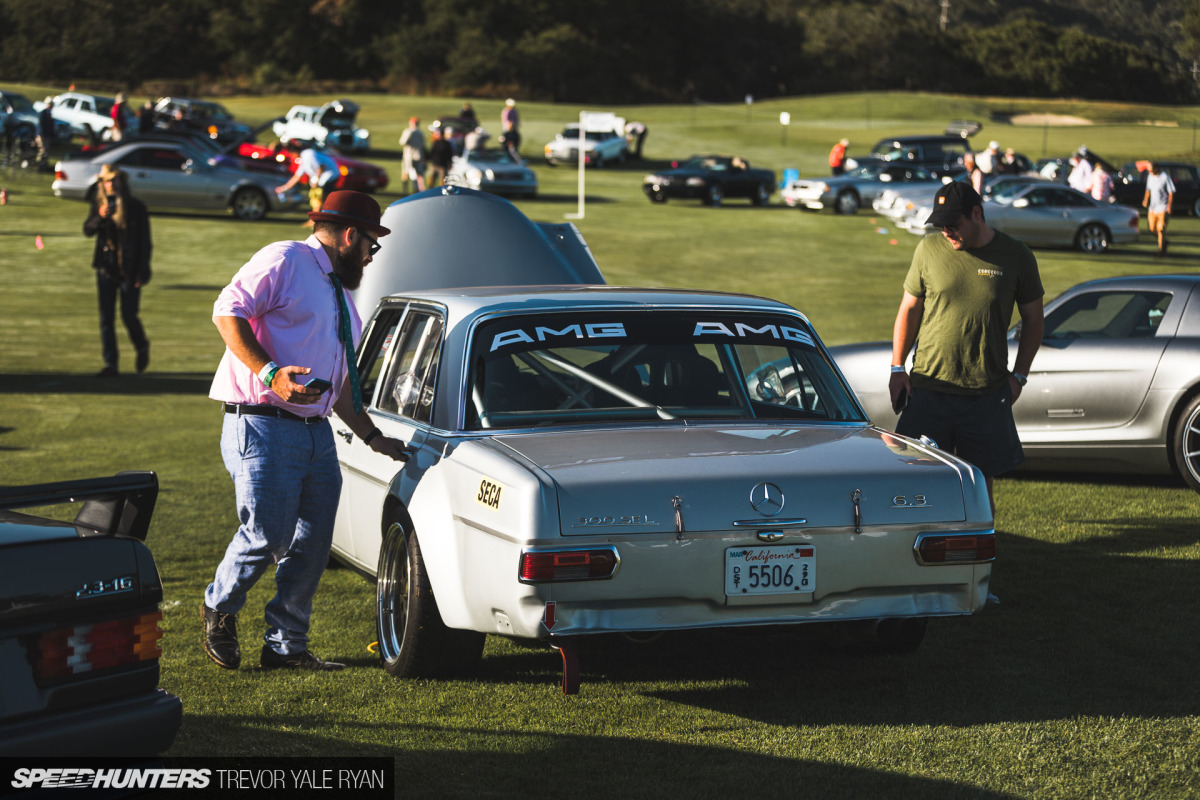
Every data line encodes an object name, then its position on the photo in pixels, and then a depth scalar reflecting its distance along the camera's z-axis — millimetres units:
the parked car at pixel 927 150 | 43438
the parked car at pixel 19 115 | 38781
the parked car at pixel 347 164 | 34594
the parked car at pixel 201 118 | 46875
